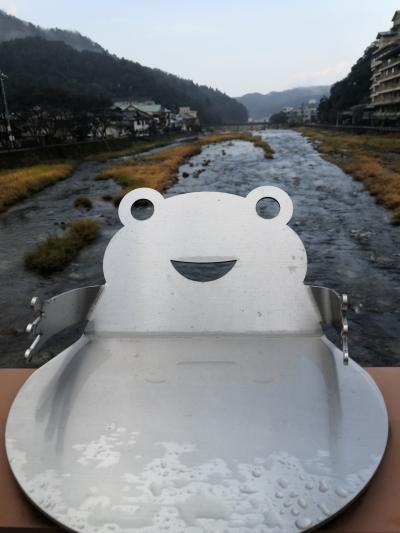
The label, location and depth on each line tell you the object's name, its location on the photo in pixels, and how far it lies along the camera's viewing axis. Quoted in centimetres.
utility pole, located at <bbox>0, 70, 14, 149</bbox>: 2182
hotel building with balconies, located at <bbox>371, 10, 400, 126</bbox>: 3709
